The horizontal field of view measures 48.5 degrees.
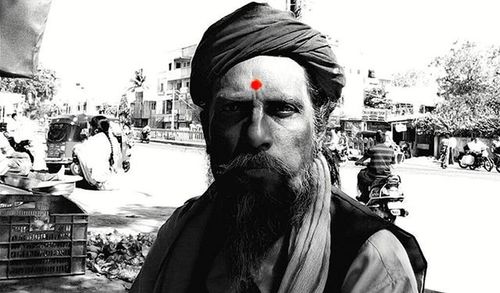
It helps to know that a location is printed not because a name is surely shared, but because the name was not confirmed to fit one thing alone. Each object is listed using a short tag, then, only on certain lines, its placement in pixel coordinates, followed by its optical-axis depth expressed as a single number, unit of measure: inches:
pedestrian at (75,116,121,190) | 460.8
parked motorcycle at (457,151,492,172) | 958.4
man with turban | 45.8
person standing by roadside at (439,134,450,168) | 979.6
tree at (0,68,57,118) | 1808.6
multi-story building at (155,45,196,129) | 2628.0
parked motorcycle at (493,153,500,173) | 901.8
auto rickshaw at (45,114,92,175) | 594.9
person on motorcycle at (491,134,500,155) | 934.5
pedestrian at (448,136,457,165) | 1042.1
